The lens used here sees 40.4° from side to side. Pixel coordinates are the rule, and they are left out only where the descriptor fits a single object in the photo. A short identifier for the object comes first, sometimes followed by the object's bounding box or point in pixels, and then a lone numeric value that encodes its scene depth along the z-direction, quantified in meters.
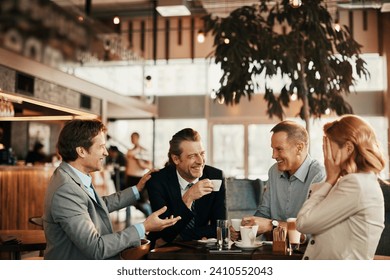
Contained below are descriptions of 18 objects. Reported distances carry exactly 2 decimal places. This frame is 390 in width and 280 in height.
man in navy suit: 2.63
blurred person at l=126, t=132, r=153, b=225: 7.79
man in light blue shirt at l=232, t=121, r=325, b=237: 2.62
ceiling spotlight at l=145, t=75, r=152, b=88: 9.55
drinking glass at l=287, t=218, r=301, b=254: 2.19
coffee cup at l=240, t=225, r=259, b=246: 2.18
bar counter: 5.50
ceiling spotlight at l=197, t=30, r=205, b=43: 7.76
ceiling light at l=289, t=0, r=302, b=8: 3.83
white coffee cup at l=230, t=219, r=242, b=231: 2.29
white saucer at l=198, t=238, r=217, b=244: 2.34
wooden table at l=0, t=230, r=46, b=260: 2.65
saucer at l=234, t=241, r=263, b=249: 2.18
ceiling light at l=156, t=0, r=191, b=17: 6.53
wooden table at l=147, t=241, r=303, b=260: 2.05
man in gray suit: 2.03
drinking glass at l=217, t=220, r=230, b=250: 2.20
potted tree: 4.21
